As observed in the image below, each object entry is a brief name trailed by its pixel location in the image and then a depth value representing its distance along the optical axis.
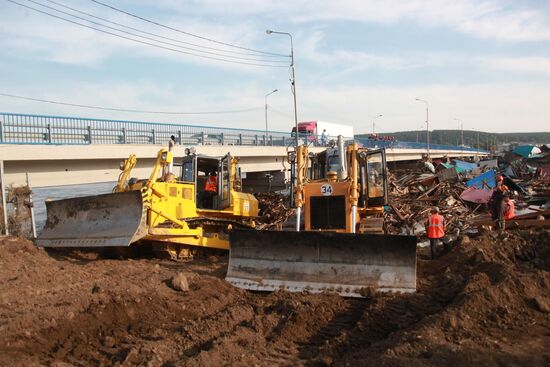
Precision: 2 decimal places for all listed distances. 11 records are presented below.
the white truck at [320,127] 48.11
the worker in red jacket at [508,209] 14.04
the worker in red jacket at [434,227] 11.62
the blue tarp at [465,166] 36.20
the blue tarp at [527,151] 50.24
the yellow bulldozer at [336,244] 8.52
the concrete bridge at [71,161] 15.89
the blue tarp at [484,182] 22.80
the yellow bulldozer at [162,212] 11.10
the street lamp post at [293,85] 28.52
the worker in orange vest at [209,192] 13.86
